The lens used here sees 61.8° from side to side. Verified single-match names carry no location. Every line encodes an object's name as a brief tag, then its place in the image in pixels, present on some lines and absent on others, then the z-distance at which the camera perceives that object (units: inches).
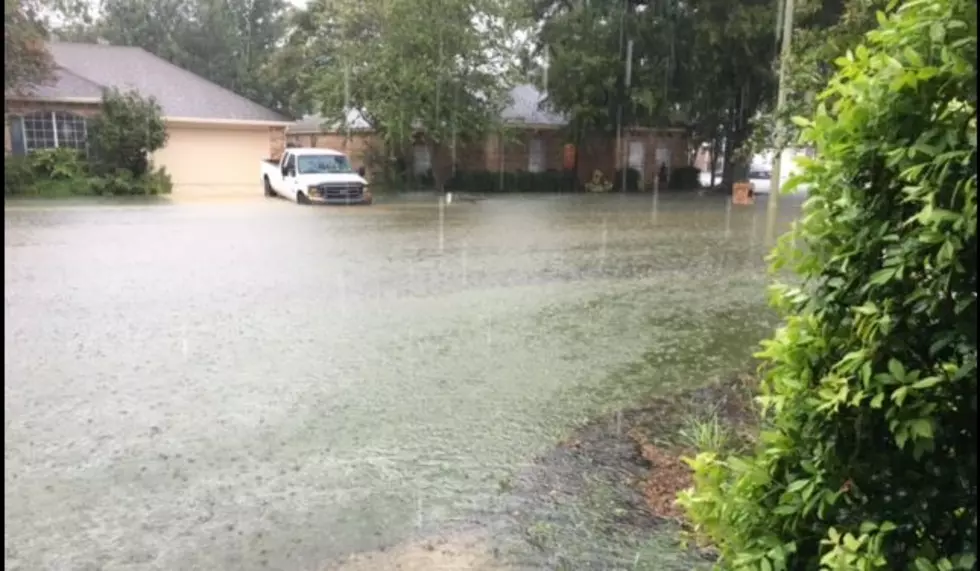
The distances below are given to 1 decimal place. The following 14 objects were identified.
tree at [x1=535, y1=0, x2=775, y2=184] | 1112.8
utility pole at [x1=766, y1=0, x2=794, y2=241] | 321.1
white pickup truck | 902.4
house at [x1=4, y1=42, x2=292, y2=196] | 1027.9
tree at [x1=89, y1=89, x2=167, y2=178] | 1005.8
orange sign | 1062.3
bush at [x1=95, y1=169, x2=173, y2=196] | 995.3
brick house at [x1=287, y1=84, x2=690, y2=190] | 1218.0
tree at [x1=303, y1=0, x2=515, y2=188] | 1034.7
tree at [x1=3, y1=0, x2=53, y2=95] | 920.9
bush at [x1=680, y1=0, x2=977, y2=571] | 71.4
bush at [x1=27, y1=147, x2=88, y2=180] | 976.3
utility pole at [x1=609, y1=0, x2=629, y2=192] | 1144.8
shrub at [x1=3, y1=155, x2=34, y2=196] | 935.0
